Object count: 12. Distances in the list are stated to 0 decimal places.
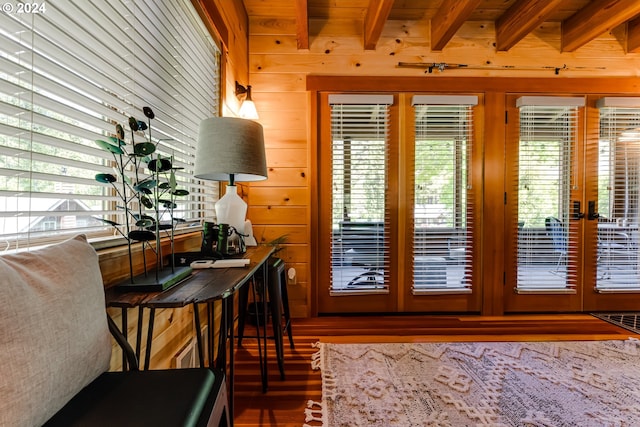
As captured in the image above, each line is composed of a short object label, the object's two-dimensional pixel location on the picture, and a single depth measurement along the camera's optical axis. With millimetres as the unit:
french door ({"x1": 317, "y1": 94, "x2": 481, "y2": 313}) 2666
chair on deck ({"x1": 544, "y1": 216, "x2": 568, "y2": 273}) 2705
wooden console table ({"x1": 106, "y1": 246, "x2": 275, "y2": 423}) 870
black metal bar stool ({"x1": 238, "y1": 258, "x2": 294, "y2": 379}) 1678
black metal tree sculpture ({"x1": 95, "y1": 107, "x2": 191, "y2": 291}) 919
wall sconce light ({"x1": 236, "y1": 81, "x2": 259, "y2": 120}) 2355
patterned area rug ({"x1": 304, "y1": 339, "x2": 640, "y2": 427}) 1402
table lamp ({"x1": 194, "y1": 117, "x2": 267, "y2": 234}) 1404
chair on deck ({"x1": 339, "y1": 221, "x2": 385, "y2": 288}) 2664
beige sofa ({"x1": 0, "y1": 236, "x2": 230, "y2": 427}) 536
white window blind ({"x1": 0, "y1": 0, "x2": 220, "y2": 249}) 751
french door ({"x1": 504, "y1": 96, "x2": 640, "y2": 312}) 2701
